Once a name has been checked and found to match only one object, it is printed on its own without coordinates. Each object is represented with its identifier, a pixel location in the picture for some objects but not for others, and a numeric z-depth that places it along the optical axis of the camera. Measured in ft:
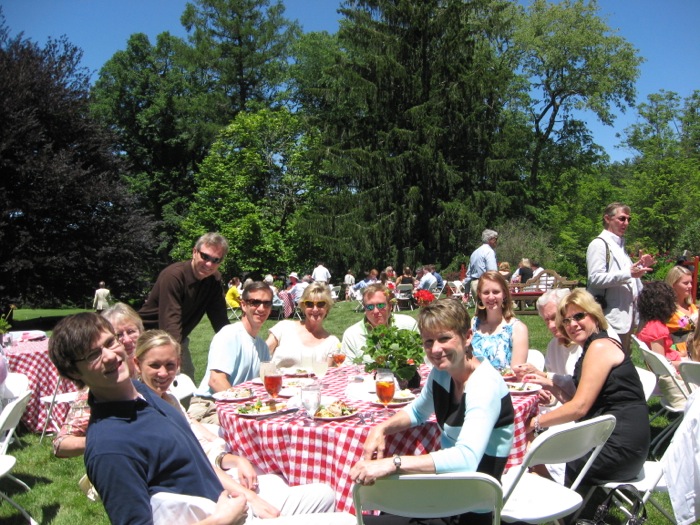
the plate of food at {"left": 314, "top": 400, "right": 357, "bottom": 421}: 9.63
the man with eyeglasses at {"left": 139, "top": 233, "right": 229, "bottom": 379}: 15.87
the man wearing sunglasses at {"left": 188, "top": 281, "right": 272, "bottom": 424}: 13.64
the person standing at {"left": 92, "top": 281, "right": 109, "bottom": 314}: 62.43
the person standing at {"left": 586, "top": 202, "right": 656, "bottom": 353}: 18.94
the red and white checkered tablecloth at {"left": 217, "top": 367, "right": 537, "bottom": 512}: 9.24
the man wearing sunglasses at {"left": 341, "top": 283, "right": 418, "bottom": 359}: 14.94
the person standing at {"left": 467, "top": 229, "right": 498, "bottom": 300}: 36.24
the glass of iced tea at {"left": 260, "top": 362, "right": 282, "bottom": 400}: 11.06
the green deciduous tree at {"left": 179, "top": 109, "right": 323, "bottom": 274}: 101.96
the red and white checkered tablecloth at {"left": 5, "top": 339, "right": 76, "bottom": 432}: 20.47
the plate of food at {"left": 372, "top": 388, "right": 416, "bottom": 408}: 10.39
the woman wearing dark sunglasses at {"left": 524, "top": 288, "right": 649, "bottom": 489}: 10.35
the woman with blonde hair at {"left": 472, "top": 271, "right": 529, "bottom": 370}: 15.05
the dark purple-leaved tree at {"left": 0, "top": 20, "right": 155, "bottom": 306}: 61.21
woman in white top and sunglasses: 15.29
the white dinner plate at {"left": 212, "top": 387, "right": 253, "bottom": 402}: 11.00
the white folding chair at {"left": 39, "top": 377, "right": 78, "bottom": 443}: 17.65
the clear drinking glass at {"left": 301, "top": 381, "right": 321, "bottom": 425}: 9.77
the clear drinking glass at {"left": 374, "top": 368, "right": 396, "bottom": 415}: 10.33
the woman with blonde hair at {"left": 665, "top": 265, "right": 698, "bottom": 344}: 19.03
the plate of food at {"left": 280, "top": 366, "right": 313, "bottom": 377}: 13.42
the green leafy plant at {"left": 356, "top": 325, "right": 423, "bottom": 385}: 10.85
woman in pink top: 17.95
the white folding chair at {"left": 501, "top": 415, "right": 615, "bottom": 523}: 8.45
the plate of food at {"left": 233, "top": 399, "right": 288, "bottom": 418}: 10.01
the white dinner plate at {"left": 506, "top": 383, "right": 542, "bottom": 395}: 11.07
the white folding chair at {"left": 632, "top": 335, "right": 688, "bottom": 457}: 15.44
